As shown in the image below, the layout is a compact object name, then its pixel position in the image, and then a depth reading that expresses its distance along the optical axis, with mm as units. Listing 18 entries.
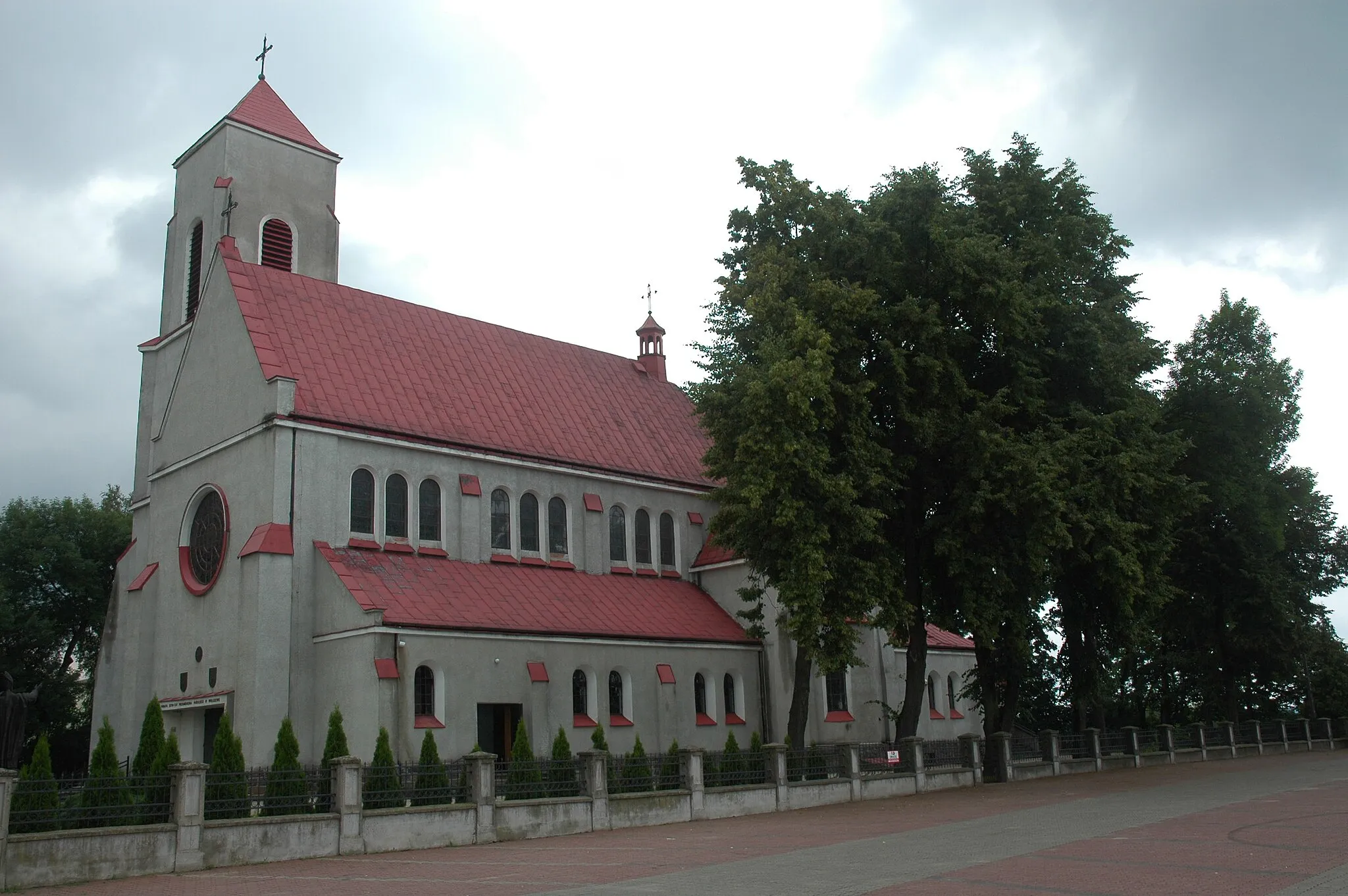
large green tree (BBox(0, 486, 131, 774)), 40031
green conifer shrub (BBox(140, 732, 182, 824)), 16109
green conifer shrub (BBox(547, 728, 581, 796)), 20656
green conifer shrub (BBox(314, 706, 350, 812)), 21469
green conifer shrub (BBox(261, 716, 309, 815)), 17391
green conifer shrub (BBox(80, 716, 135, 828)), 15477
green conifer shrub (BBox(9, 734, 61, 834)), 14789
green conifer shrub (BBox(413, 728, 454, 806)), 18891
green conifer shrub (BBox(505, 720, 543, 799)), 20172
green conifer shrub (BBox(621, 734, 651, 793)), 21641
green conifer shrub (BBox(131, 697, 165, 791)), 19797
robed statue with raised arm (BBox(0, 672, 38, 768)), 17359
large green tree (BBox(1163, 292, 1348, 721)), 37219
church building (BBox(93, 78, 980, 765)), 25766
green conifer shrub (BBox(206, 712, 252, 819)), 16766
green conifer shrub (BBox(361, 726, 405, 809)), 18391
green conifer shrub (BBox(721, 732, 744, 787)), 23156
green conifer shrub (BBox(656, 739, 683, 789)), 22219
